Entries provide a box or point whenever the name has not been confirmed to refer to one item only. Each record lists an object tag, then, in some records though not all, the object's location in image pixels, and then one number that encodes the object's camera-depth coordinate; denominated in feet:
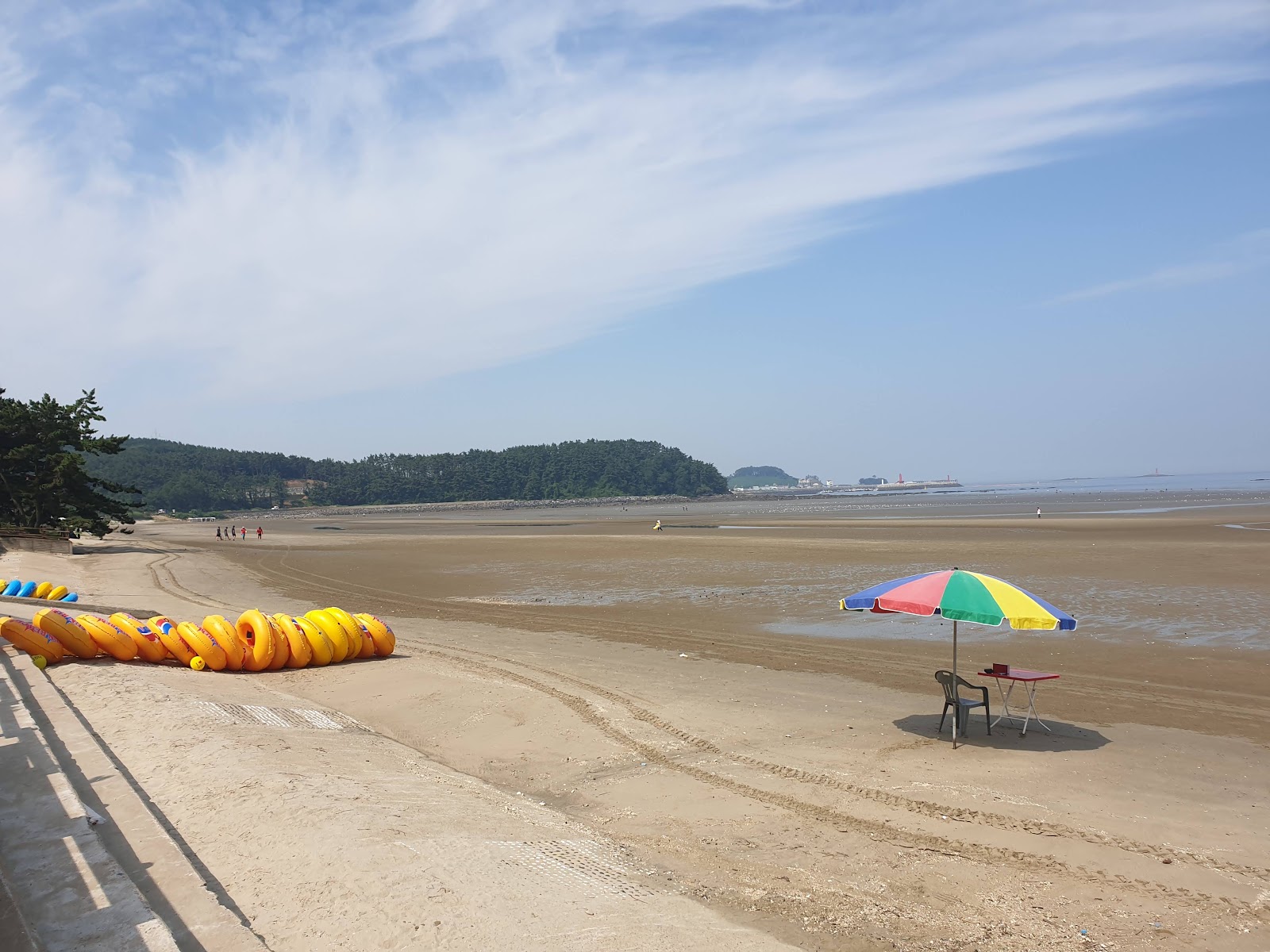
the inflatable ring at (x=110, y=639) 40.98
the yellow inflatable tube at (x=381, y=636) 47.26
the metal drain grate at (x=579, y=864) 18.52
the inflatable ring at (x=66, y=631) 39.50
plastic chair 30.91
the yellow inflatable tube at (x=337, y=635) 45.78
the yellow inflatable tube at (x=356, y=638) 46.42
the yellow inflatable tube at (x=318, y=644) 45.21
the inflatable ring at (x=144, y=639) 42.24
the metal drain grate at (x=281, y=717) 31.55
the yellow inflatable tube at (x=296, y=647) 44.55
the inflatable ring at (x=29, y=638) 38.34
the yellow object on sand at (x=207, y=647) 42.75
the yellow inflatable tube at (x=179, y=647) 43.09
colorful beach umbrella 28.78
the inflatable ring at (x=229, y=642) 43.16
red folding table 31.71
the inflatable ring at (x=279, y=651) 44.01
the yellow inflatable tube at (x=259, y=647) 43.47
